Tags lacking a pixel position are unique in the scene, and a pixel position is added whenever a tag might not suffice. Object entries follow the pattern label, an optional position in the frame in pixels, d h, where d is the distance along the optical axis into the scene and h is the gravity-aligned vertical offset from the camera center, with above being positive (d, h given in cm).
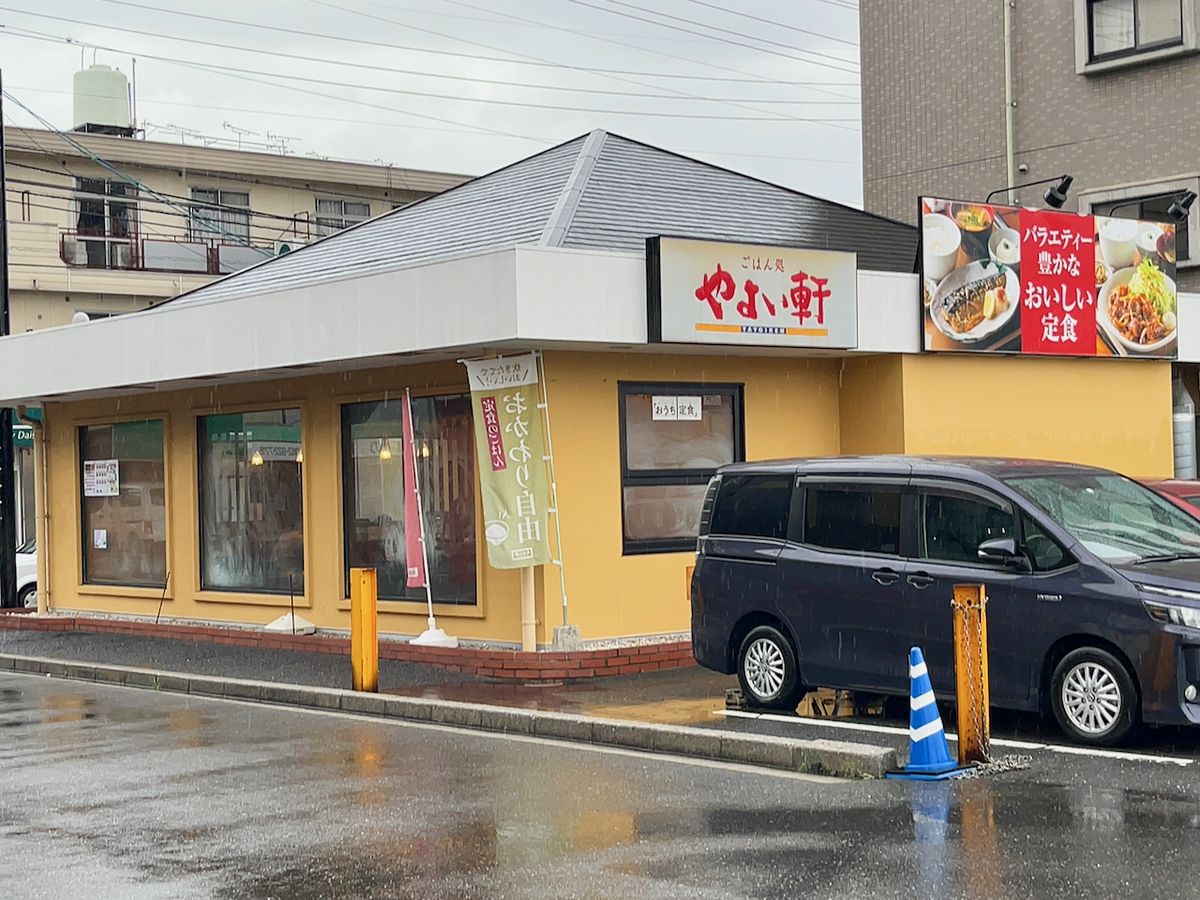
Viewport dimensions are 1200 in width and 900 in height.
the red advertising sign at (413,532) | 1576 -77
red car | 1349 -48
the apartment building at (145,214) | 3725 +642
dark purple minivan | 955 -95
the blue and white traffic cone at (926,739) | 895 -173
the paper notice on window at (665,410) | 1541 +39
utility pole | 2291 -37
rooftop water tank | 4169 +985
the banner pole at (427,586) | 1530 -132
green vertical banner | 1427 -7
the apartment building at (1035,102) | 2478 +580
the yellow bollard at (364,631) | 1322 -149
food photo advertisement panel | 1631 +172
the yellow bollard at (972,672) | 912 -136
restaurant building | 1444 +67
